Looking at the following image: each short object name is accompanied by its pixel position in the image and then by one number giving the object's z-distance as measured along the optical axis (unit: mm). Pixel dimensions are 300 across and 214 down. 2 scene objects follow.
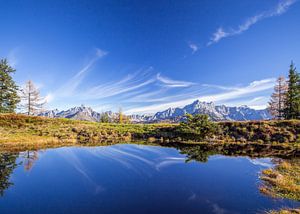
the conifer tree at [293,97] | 49000
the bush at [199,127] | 37875
